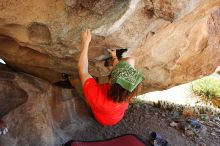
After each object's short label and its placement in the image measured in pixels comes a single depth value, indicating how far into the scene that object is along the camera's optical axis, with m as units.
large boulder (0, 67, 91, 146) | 1.88
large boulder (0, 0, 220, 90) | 1.49
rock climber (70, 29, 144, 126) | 1.49
